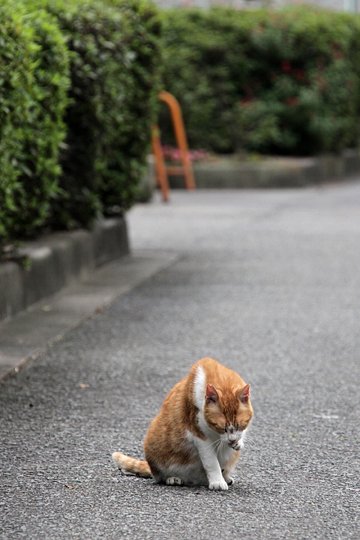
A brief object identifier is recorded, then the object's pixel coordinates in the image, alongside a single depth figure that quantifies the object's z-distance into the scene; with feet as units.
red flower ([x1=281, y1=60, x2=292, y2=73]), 84.83
